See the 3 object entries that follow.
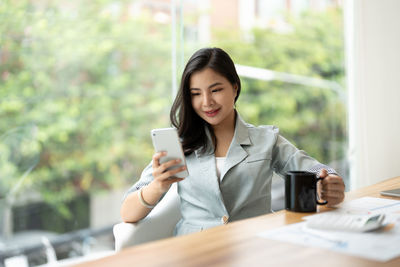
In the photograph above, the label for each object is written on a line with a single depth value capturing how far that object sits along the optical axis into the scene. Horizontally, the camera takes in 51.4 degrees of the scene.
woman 1.41
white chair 1.25
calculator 0.95
